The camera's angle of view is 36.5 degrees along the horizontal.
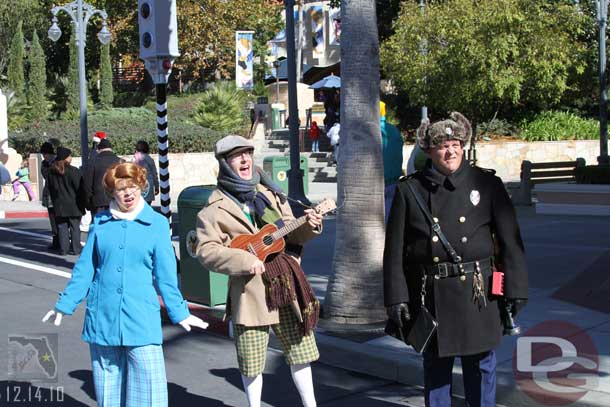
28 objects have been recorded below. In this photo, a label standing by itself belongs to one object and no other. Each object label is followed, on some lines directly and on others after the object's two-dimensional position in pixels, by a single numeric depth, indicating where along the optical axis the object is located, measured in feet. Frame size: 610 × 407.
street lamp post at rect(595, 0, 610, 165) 71.15
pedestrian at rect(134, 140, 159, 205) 51.31
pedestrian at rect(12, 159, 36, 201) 86.02
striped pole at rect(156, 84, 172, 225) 38.47
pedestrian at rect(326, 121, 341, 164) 72.81
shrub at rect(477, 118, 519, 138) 106.46
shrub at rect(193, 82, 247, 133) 108.06
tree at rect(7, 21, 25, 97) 144.36
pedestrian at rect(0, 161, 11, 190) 39.60
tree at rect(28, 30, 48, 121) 130.51
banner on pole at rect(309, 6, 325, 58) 147.64
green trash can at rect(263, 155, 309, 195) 67.72
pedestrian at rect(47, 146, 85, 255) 47.65
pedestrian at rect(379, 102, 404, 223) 29.99
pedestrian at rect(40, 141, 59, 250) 49.83
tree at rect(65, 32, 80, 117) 136.77
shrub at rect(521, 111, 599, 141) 104.73
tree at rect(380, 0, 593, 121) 79.66
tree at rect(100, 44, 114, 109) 139.03
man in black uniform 16.80
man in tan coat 18.85
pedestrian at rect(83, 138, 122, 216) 41.24
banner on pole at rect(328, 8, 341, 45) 143.18
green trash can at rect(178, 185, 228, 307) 31.14
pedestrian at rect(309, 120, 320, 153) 102.63
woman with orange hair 17.04
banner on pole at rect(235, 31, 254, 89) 111.34
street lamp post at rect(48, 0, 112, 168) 66.33
